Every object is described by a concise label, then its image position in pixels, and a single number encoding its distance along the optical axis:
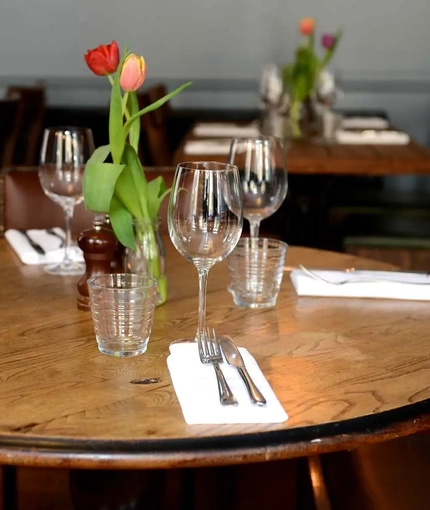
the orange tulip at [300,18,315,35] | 3.86
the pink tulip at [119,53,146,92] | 1.16
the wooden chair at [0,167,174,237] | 1.95
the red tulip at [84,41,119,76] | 1.19
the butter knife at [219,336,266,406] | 0.92
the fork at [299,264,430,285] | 1.37
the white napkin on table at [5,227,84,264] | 1.55
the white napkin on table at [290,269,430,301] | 1.35
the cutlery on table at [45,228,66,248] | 1.66
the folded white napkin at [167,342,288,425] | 0.88
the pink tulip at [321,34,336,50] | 3.84
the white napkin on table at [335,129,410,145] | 3.28
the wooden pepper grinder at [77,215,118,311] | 1.28
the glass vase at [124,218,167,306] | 1.30
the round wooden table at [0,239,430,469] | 0.83
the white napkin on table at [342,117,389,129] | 3.88
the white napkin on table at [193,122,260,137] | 3.51
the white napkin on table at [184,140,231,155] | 2.93
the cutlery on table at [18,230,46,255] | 1.57
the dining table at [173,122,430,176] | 2.80
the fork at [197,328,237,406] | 0.91
